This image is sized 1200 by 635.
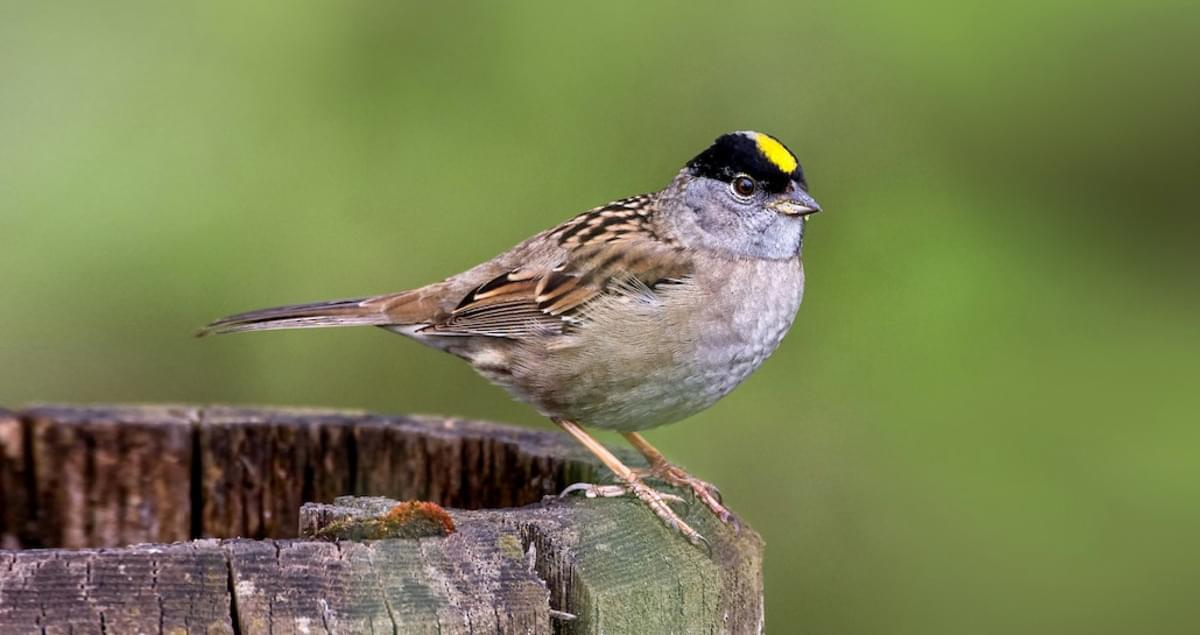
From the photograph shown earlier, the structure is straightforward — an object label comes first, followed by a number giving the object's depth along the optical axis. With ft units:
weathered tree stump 18.70
